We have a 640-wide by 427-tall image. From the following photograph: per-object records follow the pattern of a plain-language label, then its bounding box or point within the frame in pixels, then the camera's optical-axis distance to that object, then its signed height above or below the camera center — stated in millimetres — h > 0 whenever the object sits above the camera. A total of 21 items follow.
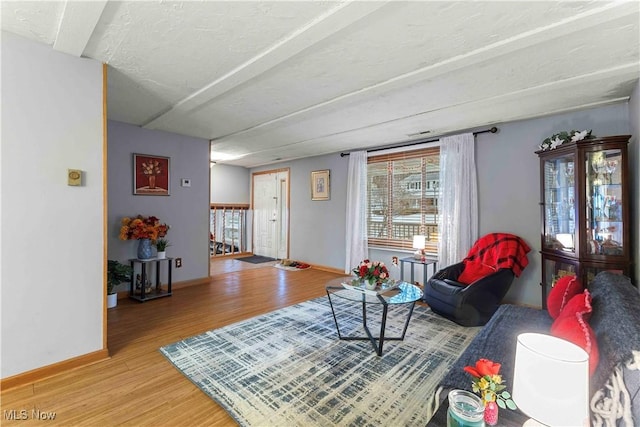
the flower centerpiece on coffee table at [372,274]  2703 -549
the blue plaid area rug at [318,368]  1723 -1133
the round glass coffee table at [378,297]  2407 -708
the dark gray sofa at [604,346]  900 -564
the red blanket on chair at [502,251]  3227 -420
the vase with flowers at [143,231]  3726 -183
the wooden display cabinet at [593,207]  2527 +69
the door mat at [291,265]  5824 -1011
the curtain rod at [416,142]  3686 +1110
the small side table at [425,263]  3891 -633
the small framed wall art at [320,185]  5715 +624
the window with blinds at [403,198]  4344 +287
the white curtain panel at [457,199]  3832 +226
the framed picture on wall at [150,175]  4016 +594
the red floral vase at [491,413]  991 -677
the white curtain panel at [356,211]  5082 +88
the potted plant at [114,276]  3352 -686
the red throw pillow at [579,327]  1122 -514
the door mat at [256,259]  6570 -994
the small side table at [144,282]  3759 -895
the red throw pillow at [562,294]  1979 -546
